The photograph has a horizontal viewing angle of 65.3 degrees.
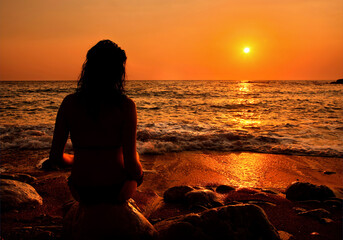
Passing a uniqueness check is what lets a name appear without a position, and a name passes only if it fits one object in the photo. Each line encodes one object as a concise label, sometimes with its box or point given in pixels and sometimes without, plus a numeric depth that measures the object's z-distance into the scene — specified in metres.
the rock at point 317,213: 3.54
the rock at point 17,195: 3.52
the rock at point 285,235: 3.00
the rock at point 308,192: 4.19
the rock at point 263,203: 3.97
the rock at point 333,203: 3.92
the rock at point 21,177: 4.84
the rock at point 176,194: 4.07
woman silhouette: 2.08
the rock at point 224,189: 4.63
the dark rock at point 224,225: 2.54
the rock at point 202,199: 3.84
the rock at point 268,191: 4.58
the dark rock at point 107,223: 2.28
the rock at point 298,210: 3.77
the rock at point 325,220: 3.38
